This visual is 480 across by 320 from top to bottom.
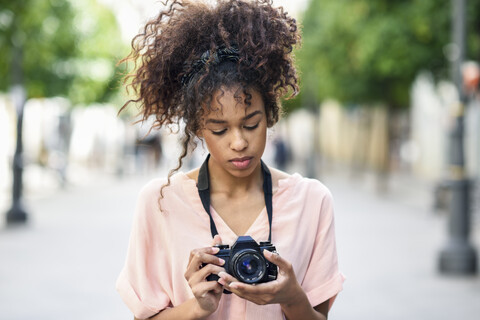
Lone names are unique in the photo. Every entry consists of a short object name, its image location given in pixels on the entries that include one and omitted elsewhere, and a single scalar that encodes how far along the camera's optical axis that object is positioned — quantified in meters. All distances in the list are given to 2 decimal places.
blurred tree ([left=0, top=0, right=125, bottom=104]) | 14.59
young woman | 2.36
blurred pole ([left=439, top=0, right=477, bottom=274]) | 9.59
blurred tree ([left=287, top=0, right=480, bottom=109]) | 16.39
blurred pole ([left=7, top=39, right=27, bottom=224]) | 13.98
